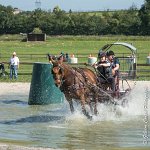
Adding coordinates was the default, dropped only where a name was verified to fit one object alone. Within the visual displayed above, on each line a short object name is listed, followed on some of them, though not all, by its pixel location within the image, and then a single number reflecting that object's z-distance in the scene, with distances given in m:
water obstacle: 20.23
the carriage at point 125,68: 18.05
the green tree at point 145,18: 104.31
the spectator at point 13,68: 33.04
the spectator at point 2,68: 34.08
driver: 17.69
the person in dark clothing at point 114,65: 17.88
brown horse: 15.84
